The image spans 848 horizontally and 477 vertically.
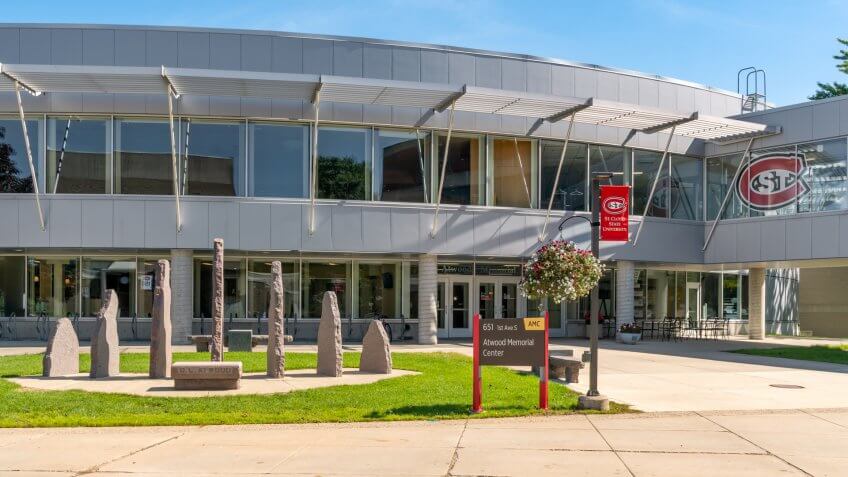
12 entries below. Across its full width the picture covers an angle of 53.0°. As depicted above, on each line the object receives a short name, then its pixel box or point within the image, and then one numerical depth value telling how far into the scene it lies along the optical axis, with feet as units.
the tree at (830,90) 156.46
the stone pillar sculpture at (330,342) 53.52
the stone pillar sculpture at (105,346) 52.08
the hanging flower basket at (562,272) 53.31
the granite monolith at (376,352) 56.39
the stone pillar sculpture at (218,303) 52.49
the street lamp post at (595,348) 41.73
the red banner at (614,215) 49.48
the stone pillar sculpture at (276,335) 52.03
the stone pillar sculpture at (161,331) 51.80
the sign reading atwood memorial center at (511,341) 40.96
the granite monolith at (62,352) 52.75
